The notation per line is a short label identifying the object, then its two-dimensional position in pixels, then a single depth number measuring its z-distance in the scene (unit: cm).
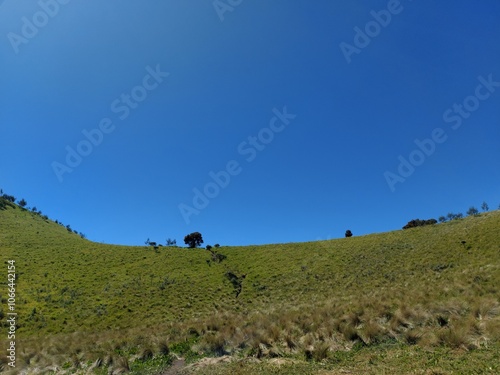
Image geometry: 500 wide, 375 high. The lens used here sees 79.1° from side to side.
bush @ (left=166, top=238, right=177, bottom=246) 8373
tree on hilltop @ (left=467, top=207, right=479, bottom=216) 7072
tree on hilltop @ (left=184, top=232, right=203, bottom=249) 8325
